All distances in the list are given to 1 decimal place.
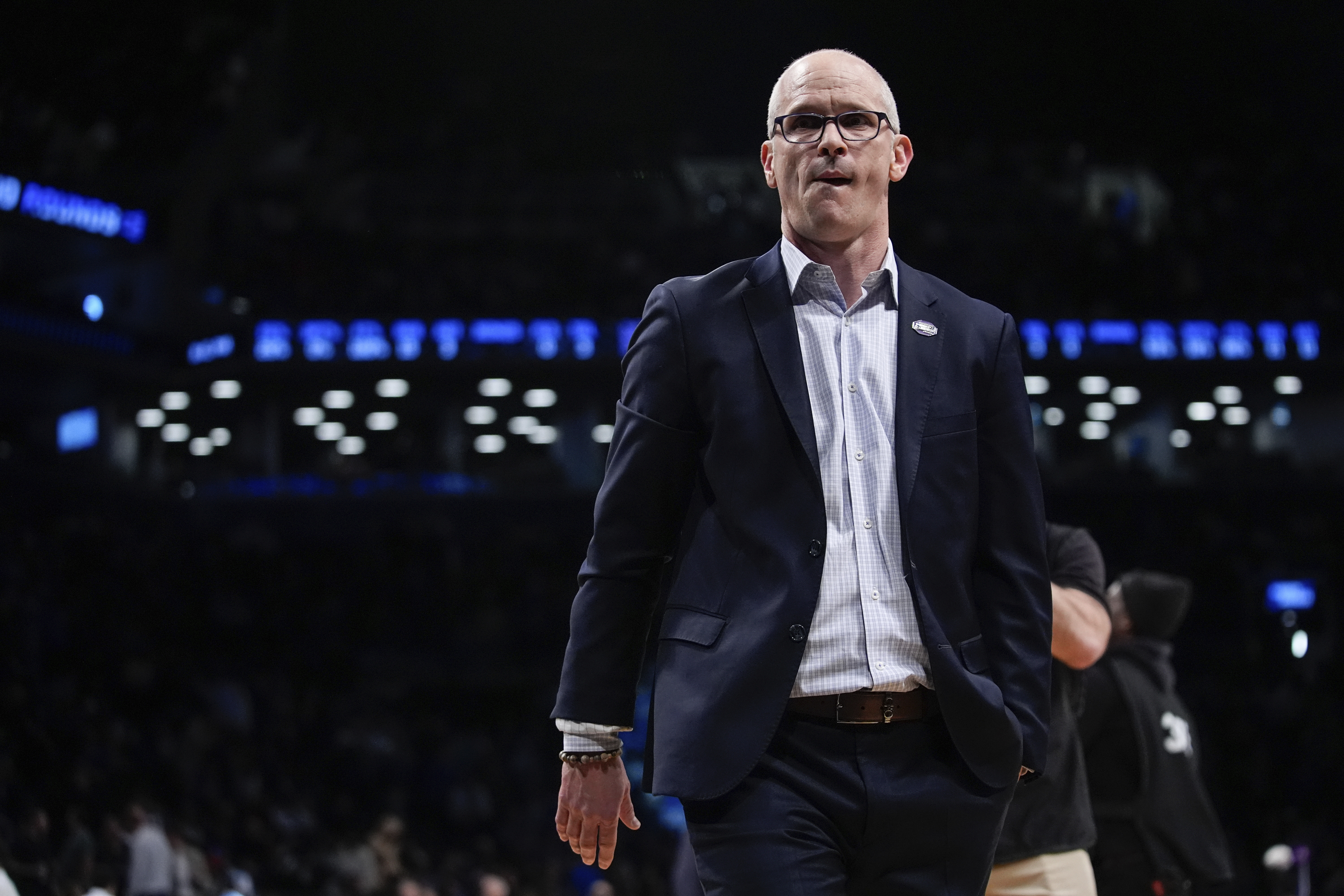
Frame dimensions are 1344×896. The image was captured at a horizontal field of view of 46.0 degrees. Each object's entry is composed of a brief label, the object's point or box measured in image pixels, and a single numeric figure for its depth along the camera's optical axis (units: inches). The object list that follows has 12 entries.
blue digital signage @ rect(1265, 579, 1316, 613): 879.1
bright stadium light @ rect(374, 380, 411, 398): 967.0
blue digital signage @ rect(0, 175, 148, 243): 759.1
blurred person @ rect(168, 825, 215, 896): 428.8
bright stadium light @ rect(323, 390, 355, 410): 971.9
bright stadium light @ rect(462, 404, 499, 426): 999.0
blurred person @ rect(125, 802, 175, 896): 405.4
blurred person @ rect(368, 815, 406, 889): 537.0
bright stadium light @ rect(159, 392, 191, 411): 981.8
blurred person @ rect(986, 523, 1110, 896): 151.7
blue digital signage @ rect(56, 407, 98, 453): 957.2
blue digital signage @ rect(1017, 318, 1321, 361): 944.3
